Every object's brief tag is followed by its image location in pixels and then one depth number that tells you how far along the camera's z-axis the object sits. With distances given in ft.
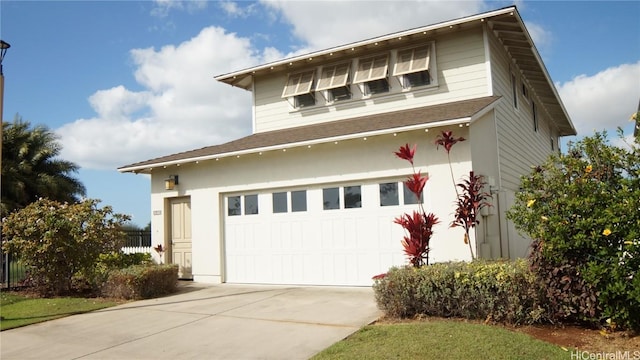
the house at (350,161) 34.06
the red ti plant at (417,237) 26.84
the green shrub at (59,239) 35.58
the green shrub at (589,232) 19.19
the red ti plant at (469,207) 28.94
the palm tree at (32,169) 67.97
